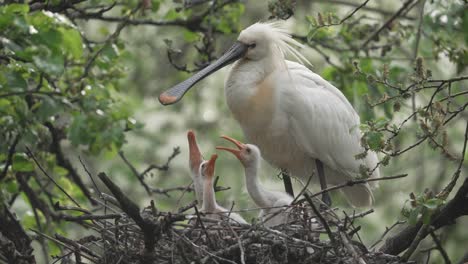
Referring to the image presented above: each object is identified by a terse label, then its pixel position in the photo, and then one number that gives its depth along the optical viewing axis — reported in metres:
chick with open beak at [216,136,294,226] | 14.33
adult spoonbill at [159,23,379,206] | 17.12
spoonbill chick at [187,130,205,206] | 15.73
